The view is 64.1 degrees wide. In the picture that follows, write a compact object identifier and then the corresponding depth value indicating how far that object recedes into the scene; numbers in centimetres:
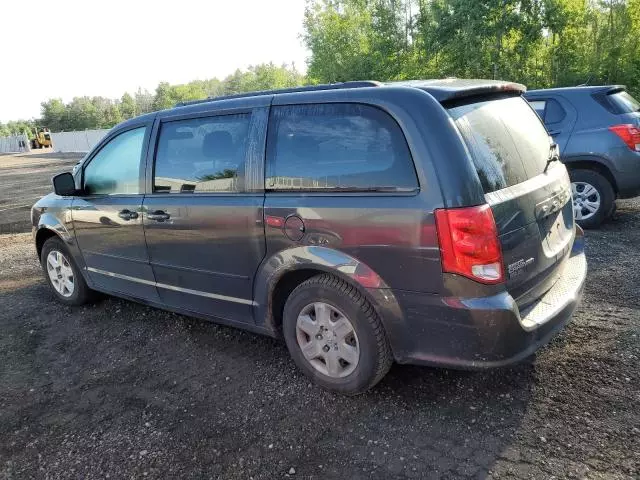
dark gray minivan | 253
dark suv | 616
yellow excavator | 5908
